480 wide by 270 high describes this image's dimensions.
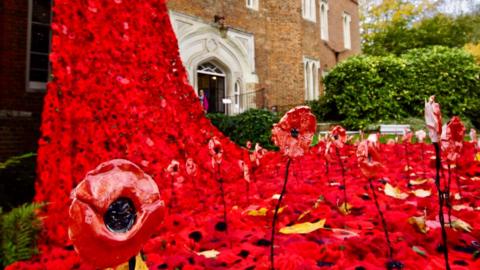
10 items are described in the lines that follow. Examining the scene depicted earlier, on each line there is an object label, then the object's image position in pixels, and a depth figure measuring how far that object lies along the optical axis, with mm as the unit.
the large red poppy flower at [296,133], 1157
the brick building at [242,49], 11305
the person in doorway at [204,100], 11062
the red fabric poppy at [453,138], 1484
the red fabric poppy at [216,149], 2140
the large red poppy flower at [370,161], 1288
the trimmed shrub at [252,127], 7469
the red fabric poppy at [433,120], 975
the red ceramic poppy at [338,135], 2685
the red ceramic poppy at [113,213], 557
